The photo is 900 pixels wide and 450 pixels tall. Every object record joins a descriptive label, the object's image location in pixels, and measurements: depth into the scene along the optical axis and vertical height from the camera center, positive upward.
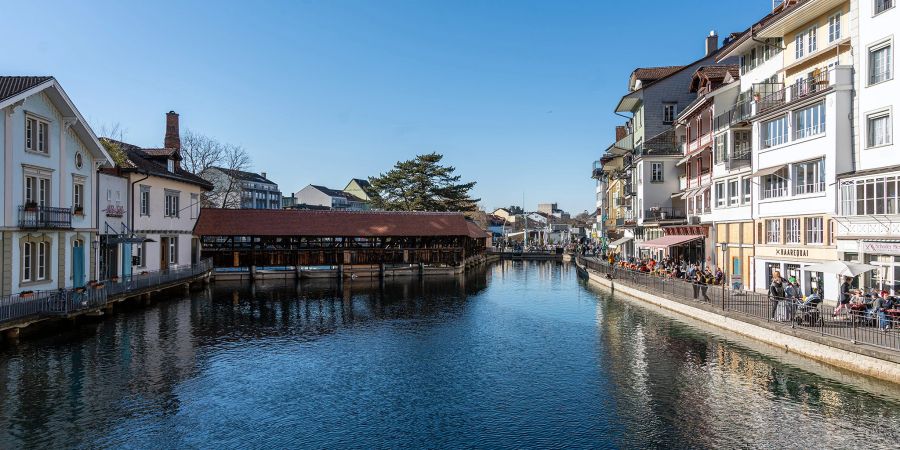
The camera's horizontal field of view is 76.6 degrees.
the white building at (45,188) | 23.09 +2.05
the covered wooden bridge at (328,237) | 49.69 -0.54
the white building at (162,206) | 36.88 +1.94
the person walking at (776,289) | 21.56 -2.34
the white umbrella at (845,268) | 19.77 -1.40
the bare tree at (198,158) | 60.22 +7.93
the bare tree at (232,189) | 63.47 +5.29
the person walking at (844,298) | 19.72 -2.55
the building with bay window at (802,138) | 24.03 +4.17
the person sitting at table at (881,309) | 17.41 -2.56
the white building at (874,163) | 21.20 +2.55
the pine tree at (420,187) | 77.06 +6.01
